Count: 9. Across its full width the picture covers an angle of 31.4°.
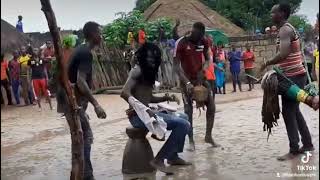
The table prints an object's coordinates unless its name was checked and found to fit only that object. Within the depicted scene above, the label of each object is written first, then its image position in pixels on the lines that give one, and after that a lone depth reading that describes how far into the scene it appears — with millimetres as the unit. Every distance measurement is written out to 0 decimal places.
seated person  6418
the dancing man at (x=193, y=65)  7785
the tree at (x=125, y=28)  23094
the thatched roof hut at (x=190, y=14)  28938
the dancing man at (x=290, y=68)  6750
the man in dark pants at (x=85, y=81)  6109
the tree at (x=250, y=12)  36719
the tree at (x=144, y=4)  42838
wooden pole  5469
